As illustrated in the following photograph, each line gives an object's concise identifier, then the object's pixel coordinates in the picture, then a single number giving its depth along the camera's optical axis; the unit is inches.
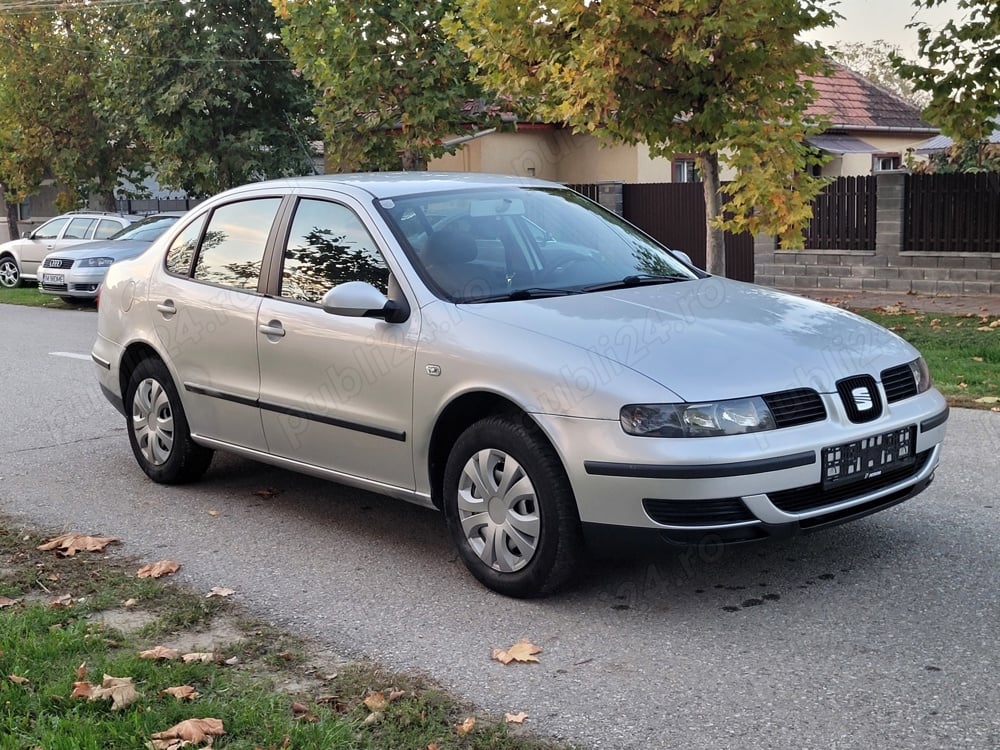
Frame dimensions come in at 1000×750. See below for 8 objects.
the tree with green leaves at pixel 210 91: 923.4
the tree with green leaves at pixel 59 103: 1204.5
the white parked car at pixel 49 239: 916.6
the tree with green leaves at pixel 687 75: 503.2
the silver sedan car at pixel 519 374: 178.4
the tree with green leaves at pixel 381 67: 742.5
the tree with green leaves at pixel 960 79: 533.0
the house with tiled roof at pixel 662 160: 1077.1
